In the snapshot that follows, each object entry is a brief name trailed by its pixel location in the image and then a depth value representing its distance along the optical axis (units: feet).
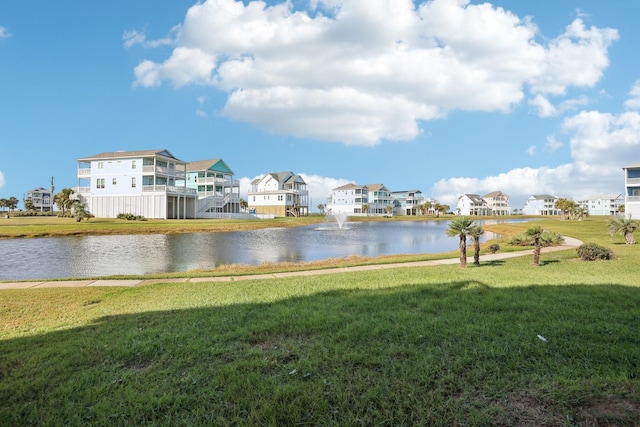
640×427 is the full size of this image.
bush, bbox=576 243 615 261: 45.27
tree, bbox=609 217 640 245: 66.47
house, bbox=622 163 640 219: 178.40
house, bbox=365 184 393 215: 367.66
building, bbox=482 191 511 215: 469.16
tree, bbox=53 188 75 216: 180.00
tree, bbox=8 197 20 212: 318.88
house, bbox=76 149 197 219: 184.85
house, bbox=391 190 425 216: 401.70
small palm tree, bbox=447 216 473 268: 40.34
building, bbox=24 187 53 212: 395.14
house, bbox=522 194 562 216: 467.52
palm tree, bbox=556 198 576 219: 242.17
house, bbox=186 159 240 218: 212.64
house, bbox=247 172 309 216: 296.71
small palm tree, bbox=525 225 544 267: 41.50
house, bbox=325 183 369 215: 353.10
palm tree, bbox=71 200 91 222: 148.81
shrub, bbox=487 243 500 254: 60.34
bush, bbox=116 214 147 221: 168.76
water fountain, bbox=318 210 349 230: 163.32
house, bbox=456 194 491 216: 439.22
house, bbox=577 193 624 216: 433.07
